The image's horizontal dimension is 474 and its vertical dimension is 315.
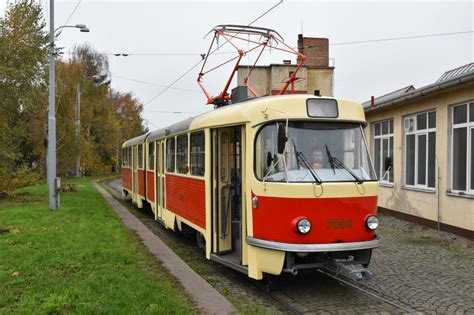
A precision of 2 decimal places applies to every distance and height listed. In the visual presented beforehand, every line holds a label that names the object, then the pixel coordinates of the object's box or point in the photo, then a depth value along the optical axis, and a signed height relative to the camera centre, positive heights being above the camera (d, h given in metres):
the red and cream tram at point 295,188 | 6.34 -0.44
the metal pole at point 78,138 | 26.41 +0.91
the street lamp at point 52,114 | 15.97 +1.35
